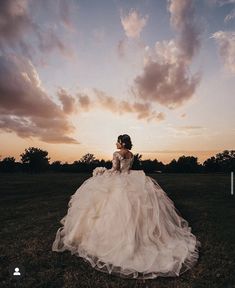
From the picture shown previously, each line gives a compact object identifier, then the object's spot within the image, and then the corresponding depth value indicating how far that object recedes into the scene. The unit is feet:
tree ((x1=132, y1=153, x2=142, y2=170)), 210.24
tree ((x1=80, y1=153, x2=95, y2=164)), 352.08
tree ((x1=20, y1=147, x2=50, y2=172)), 350.23
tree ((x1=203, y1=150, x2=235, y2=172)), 226.17
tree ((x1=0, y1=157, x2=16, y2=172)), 238.27
